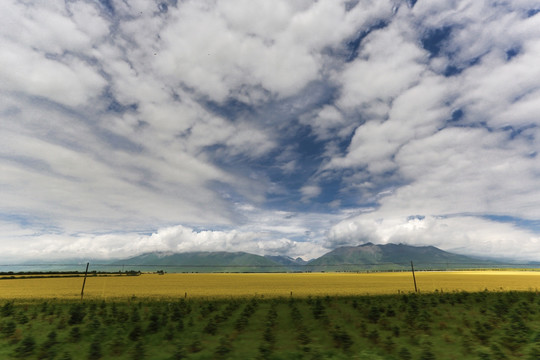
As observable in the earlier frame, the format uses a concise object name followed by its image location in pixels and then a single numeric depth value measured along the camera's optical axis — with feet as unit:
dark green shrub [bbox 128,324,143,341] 66.39
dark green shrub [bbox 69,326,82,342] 65.08
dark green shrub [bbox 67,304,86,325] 77.82
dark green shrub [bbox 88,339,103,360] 55.16
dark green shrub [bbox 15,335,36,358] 55.25
